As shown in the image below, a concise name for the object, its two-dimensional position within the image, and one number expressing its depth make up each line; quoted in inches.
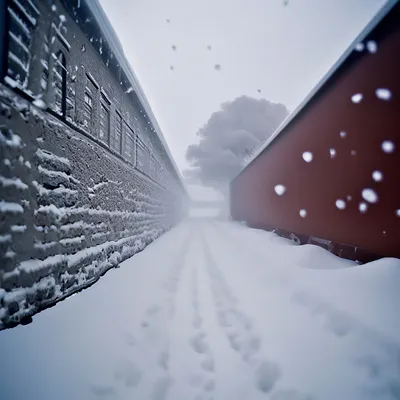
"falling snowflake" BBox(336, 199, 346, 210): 181.0
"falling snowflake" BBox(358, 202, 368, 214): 156.9
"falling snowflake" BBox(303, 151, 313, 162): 237.3
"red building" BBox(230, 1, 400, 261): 135.4
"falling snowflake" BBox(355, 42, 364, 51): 155.2
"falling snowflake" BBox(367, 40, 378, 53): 145.8
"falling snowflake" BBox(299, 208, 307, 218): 246.0
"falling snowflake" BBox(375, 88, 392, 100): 136.7
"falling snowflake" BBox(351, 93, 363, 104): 160.5
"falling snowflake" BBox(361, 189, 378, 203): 149.2
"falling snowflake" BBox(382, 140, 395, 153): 135.4
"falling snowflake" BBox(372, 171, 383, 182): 143.7
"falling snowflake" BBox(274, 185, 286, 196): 313.0
